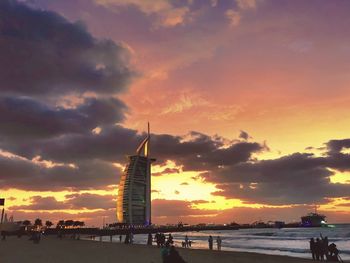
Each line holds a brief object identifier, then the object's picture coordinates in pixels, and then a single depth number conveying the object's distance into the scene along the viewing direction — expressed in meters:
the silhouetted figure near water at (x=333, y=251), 33.96
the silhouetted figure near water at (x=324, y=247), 35.00
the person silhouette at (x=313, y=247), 35.81
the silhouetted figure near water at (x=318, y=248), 35.22
